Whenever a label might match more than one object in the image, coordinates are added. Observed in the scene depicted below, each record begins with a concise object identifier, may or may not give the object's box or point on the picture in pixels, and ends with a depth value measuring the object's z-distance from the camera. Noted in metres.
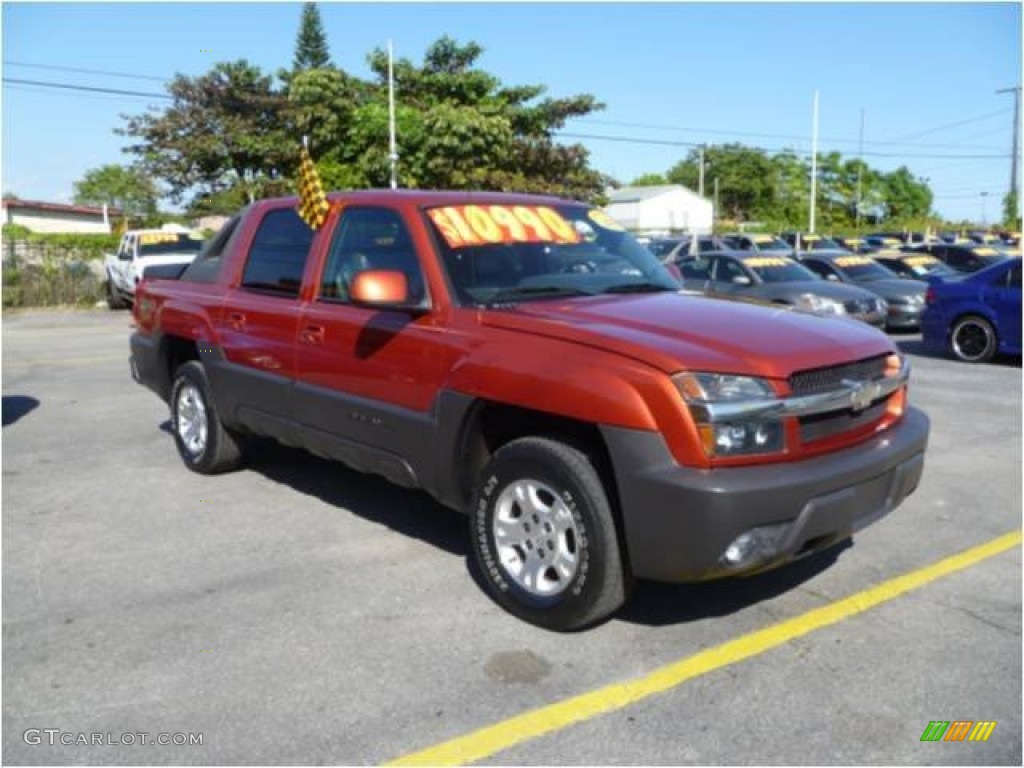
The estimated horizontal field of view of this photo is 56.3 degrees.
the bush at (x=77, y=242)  24.70
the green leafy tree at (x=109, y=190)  79.60
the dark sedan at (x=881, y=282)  15.65
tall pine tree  54.84
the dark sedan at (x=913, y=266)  19.56
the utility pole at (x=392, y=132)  30.63
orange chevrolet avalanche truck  3.45
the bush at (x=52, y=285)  23.03
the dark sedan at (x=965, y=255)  22.93
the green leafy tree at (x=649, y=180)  131.44
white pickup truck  20.72
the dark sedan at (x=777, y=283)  13.75
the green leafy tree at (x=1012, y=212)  59.00
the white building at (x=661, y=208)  92.00
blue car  11.87
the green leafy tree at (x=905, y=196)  100.38
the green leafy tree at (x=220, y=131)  37.94
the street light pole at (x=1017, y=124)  55.81
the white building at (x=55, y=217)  59.69
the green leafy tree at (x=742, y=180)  94.00
